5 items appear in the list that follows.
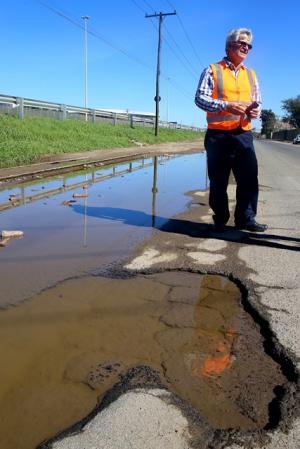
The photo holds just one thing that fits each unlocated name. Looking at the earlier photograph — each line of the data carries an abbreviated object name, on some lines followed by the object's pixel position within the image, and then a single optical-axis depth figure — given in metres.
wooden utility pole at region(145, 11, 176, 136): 34.50
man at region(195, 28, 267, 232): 5.05
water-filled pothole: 2.14
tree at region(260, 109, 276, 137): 116.81
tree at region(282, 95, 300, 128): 90.00
